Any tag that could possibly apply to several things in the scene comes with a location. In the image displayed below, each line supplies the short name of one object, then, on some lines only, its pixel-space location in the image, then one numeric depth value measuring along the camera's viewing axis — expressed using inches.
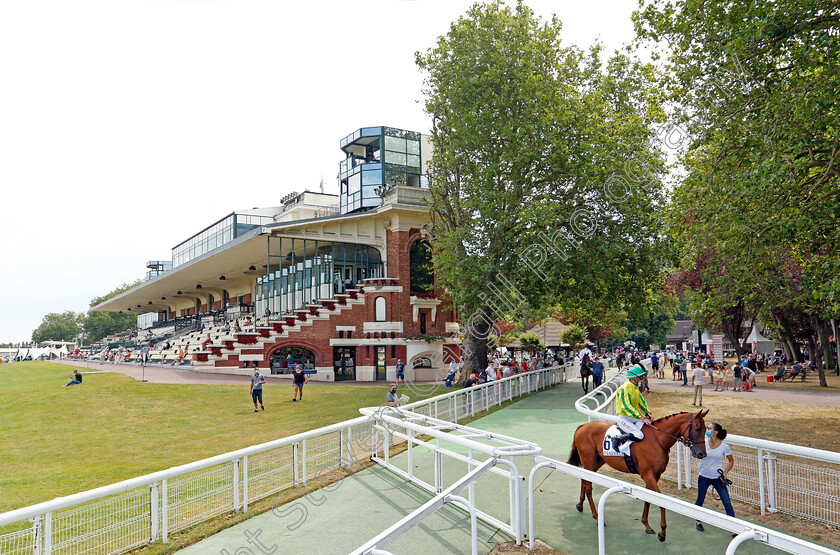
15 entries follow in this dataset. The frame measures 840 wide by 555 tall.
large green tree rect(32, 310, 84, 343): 5182.1
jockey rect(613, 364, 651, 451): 294.4
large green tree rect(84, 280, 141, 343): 4584.2
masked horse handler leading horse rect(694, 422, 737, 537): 281.0
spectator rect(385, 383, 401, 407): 663.1
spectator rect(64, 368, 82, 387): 1079.0
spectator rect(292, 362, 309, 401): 850.8
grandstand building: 1251.2
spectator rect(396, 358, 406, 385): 1162.6
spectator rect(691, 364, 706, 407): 803.6
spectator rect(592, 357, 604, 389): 872.9
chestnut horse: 276.1
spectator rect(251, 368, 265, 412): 748.6
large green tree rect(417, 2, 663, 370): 875.4
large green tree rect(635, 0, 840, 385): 469.7
